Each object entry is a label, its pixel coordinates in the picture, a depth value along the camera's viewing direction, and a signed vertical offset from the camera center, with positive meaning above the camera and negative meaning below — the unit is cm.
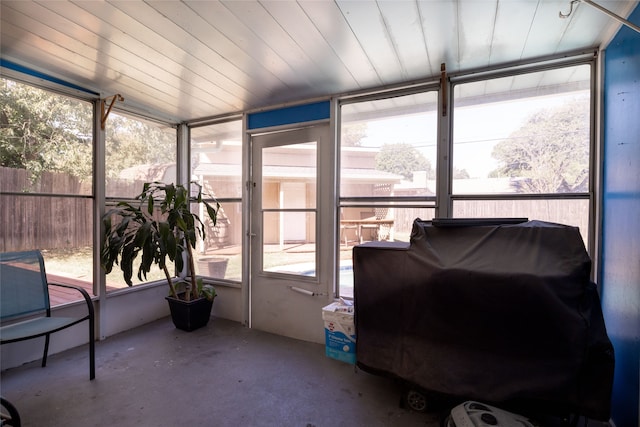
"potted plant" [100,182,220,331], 279 -31
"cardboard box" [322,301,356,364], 242 -103
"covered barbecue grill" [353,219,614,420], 143 -58
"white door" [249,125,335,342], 299 -25
